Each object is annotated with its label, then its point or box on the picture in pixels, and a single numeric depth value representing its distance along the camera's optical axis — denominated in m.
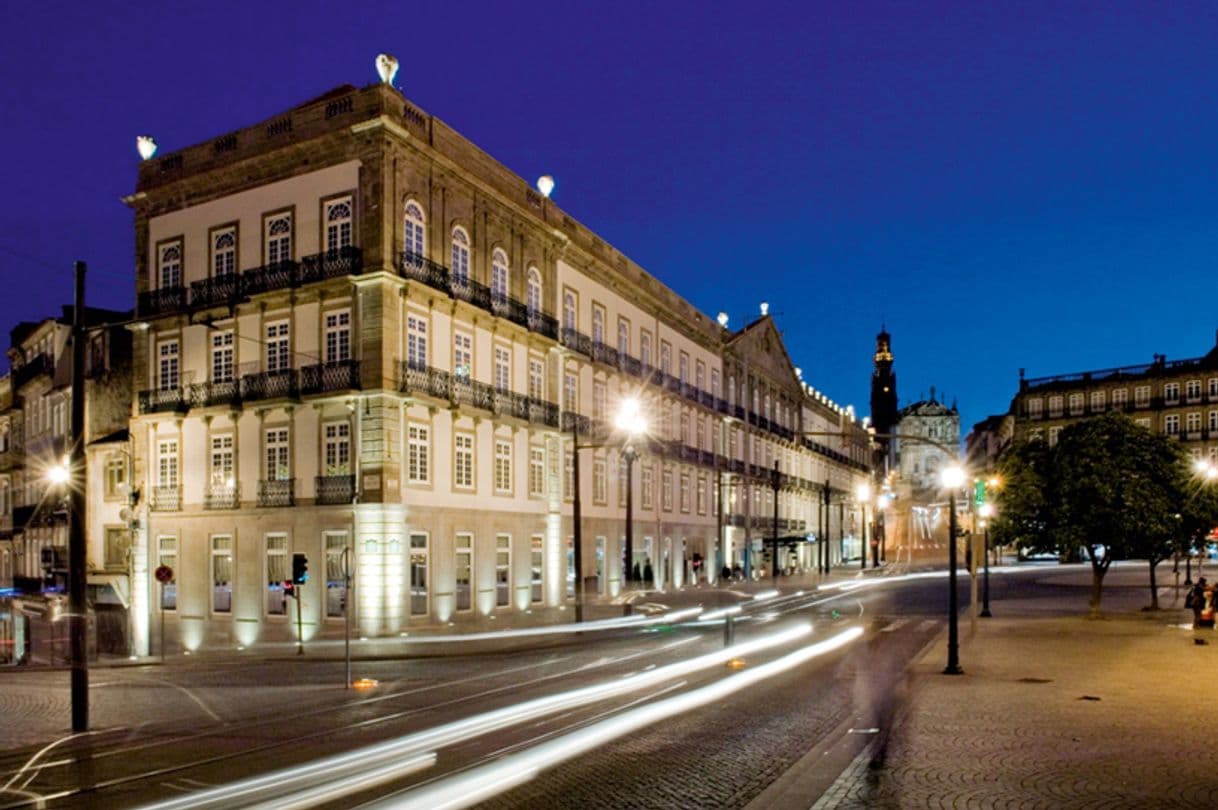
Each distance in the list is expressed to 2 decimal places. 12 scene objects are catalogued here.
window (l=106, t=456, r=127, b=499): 42.06
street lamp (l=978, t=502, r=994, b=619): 33.36
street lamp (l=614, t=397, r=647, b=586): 31.58
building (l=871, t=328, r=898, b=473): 183.88
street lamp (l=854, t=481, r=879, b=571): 76.31
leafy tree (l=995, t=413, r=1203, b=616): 31.94
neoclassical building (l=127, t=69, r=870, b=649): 33.62
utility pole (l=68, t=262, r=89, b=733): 15.45
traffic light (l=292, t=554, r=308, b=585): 27.03
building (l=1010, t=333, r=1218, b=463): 95.75
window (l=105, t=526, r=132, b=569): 41.31
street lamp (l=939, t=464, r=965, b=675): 20.31
